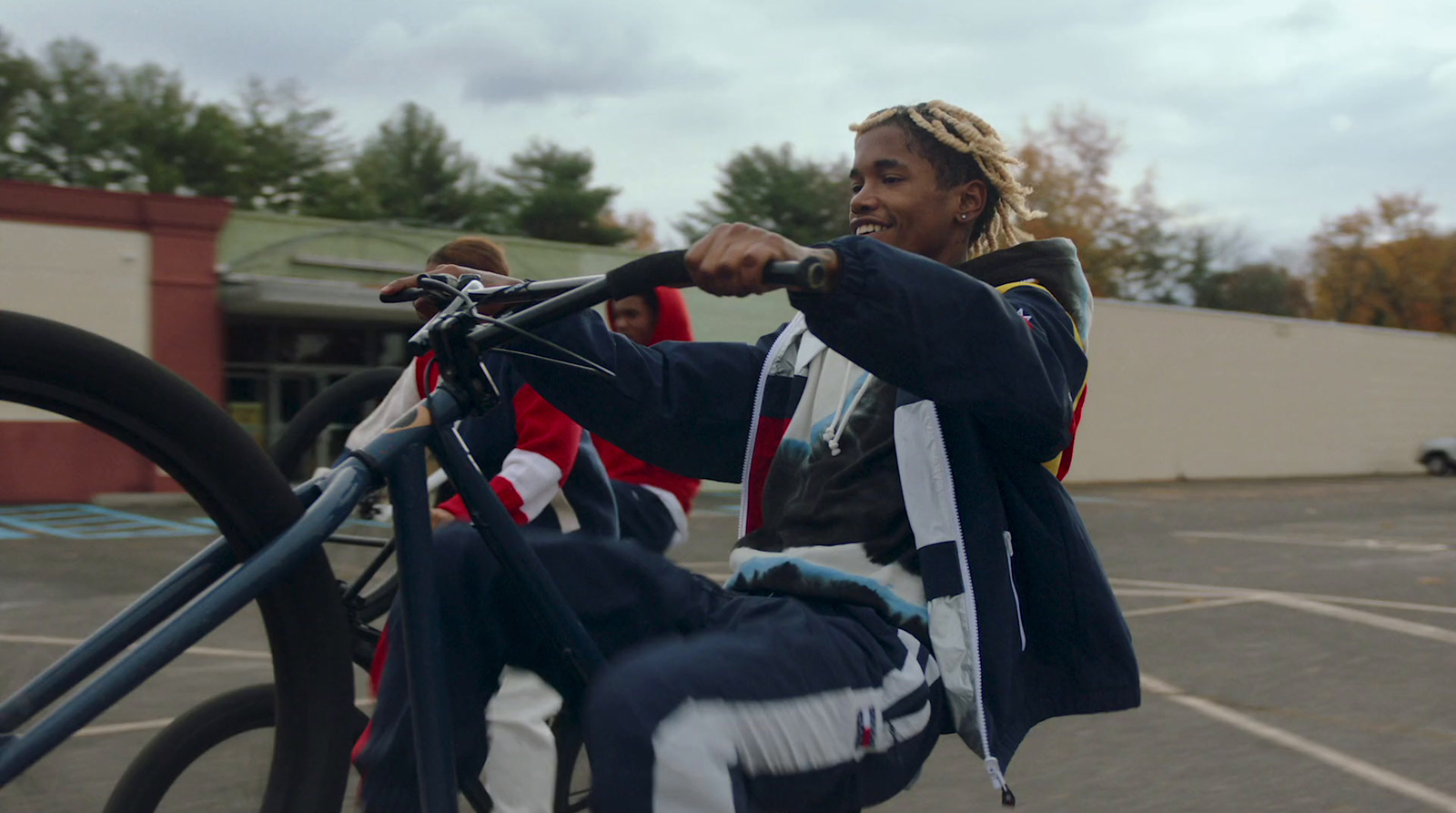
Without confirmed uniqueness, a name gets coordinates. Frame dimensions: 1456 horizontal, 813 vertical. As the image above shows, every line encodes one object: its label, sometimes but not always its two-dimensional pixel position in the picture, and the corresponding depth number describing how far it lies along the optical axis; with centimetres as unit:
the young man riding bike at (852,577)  167
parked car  3312
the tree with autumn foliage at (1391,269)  4803
